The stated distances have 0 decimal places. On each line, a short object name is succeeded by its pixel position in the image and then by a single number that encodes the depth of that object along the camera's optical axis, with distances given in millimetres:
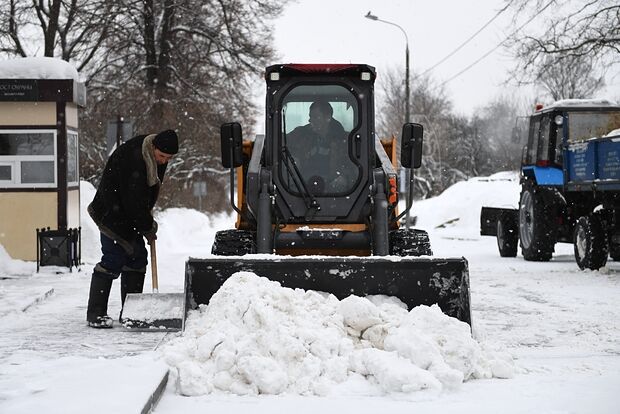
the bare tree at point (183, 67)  28859
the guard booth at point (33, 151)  14680
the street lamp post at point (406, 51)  31391
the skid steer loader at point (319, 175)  8219
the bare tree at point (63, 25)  27719
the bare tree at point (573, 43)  21969
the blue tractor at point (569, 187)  13570
